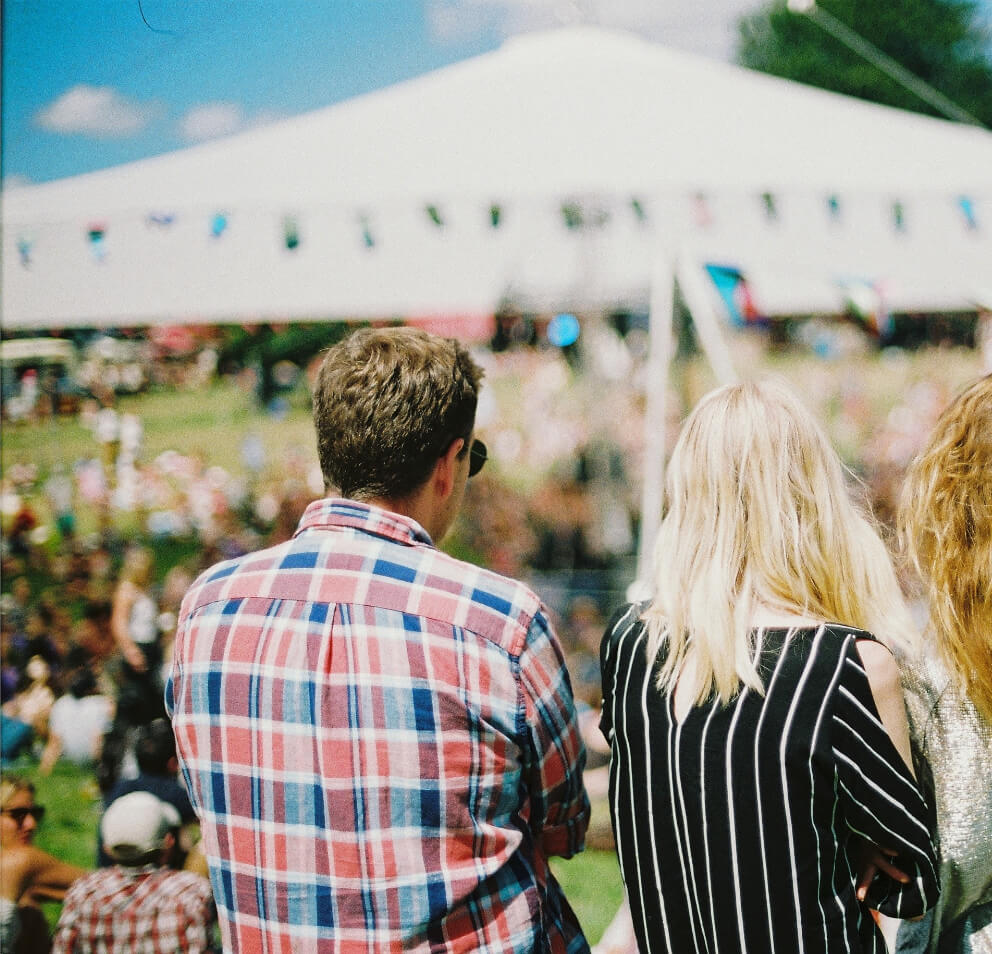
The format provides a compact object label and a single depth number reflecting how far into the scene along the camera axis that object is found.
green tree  21.92
